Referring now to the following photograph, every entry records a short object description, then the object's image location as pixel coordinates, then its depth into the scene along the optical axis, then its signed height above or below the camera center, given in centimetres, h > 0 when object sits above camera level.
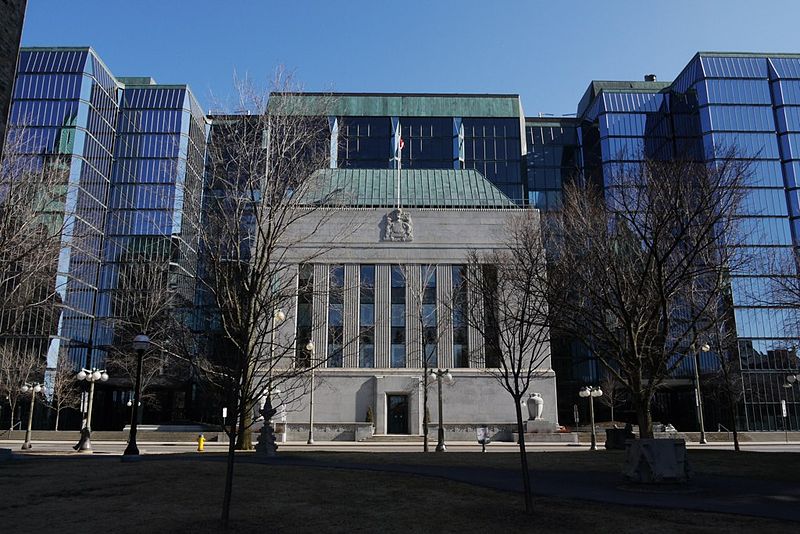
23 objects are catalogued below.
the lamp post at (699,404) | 4019 +49
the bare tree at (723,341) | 3088 +379
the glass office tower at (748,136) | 7250 +3538
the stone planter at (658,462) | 1463 -116
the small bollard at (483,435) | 2685 -98
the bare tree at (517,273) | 1225 +554
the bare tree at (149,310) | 5431 +998
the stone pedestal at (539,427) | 4744 -114
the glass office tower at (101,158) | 7812 +3330
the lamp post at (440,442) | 3222 -158
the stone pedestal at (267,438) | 2286 -94
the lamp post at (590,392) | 4088 +125
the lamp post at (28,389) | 3671 +148
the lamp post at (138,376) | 2239 +130
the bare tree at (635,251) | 1727 +549
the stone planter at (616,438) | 2941 -122
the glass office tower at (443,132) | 8831 +3918
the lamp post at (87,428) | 3083 -80
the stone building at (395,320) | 5262 +781
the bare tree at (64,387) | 5908 +243
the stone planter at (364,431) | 4925 -149
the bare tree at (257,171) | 2192 +871
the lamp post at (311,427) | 4596 -111
